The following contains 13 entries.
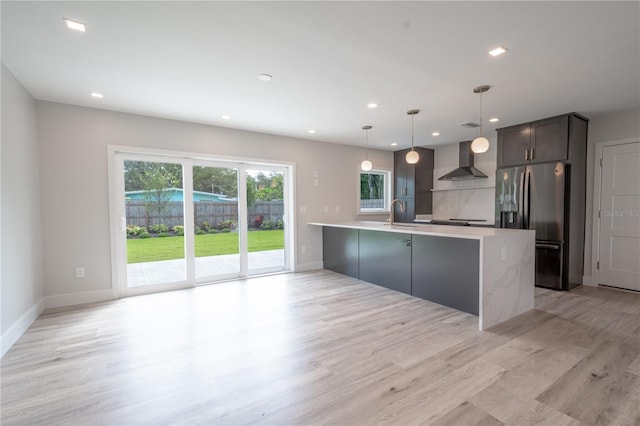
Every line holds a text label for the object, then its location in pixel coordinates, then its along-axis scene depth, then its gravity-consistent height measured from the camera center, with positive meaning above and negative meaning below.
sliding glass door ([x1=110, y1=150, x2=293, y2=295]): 4.14 -0.24
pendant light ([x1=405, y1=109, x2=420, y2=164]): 4.11 +0.66
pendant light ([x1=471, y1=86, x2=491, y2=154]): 3.23 +0.67
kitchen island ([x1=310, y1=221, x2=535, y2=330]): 3.06 -0.74
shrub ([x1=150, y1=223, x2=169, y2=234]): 4.30 -0.32
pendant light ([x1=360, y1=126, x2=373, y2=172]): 4.79 +1.24
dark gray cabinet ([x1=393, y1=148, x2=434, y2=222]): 6.65 +0.46
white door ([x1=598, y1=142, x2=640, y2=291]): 4.12 -0.22
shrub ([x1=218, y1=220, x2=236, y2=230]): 4.88 -0.32
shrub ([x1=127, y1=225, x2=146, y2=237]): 4.14 -0.33
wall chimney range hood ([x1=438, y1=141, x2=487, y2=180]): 5.87 +0.69
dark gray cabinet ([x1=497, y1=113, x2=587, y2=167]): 4.19 +0.93
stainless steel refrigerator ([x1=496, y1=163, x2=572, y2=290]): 4.24 -0.11
